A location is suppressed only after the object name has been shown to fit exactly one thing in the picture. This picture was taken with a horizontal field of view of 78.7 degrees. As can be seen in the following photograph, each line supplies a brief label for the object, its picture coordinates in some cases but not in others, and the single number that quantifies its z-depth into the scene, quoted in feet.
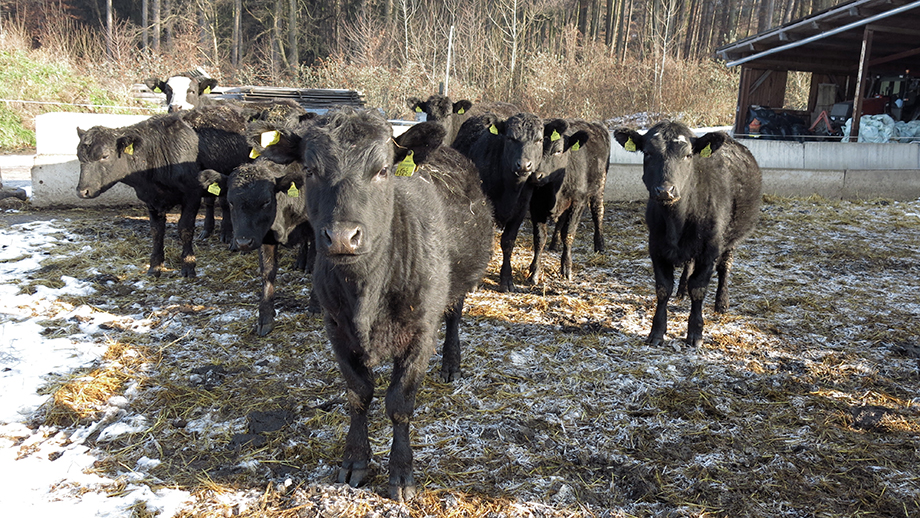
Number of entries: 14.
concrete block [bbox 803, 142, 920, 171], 41.22
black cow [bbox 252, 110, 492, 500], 9.40
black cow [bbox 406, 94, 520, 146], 32.71
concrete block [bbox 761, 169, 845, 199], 39.99
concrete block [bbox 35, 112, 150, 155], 30.71
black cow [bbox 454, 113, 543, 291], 21.17
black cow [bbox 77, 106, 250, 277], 22.82
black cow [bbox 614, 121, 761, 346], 16.42
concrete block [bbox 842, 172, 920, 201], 39.81
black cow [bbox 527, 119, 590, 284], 22.80
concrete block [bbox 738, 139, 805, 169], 40.91
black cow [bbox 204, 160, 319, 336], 17.54
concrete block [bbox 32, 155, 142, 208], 30.66
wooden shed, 46.50
